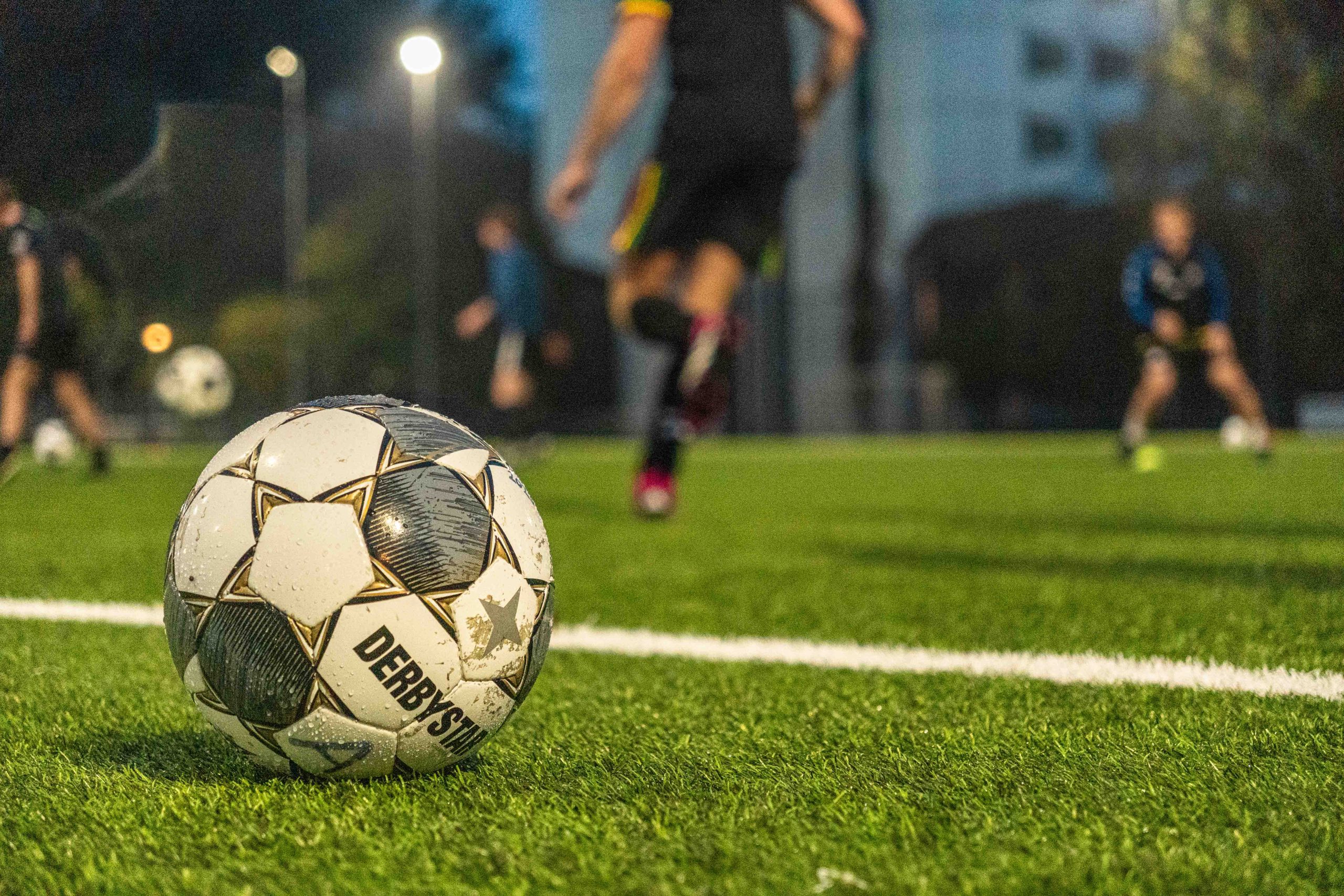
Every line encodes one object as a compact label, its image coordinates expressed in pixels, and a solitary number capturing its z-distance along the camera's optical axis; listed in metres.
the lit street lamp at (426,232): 32.12
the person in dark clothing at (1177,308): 11.31
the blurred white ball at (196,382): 14.46
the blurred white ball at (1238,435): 15.18
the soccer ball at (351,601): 1.83
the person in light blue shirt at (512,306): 13.73
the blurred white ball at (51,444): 12.62
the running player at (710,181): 5.51
